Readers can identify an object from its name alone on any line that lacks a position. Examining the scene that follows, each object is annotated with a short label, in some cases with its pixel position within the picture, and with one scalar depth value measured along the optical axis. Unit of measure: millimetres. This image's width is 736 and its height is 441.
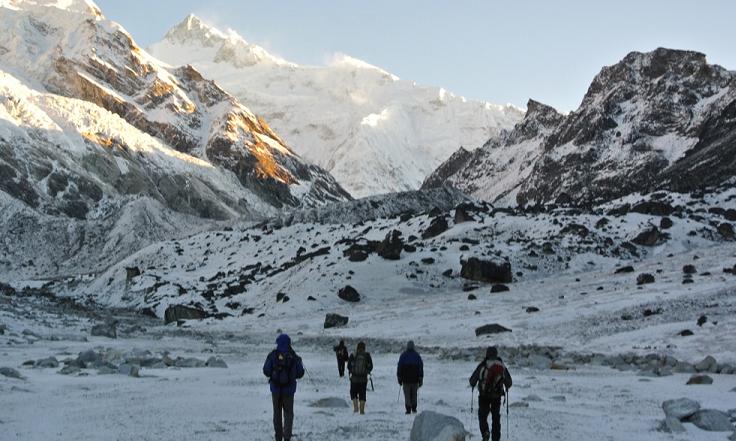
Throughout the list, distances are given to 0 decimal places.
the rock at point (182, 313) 56781
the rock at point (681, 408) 14219
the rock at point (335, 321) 45031
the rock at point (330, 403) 17406
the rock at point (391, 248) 60312
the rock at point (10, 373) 18703
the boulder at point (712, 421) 13547
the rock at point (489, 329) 36500
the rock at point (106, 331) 40625
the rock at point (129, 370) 21109
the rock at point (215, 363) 26047
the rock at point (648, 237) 63031
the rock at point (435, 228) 71062
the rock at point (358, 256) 60094
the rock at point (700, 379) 20047
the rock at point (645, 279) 44500
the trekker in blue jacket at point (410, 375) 16516
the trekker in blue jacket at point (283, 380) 12633
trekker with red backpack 13070
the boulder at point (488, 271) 56062
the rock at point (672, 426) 13547
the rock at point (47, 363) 22250
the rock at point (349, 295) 54125
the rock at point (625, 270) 50438
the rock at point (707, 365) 22609
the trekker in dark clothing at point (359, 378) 16656
